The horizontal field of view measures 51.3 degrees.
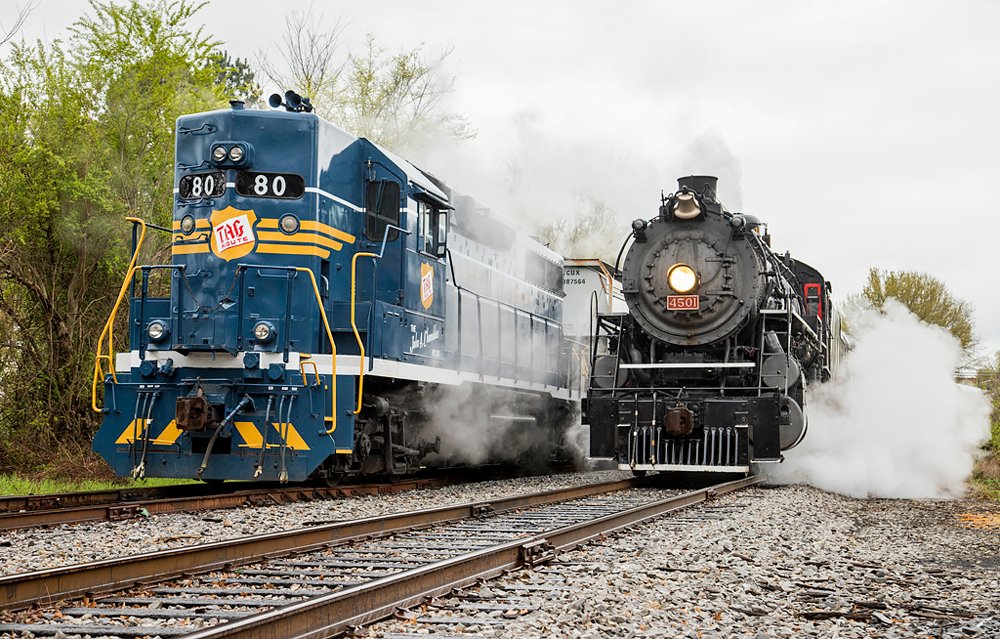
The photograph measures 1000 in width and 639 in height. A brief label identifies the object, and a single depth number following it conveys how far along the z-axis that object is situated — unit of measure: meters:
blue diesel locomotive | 9.37
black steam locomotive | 11.59
